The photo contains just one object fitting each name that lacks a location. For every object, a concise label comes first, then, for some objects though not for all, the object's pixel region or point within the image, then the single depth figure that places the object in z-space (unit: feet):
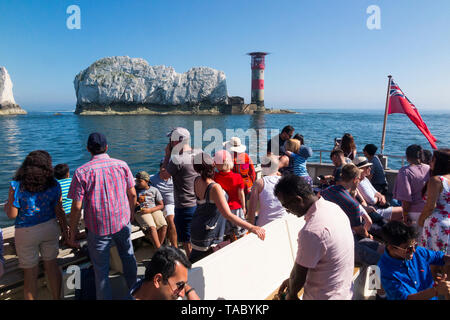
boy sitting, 12.03
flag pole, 24.32
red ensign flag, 23.12
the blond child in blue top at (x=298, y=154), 15.24
